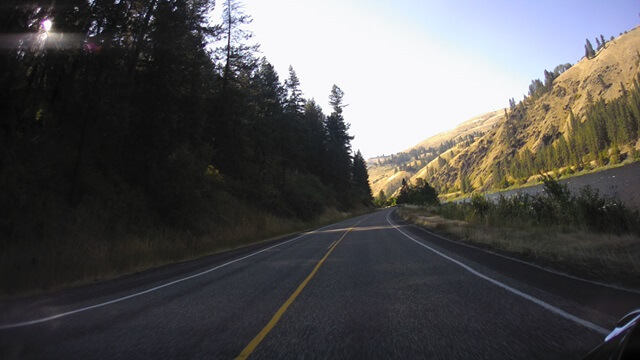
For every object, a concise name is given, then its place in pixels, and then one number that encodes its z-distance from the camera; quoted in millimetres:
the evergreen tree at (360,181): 98000
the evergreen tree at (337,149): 75312
